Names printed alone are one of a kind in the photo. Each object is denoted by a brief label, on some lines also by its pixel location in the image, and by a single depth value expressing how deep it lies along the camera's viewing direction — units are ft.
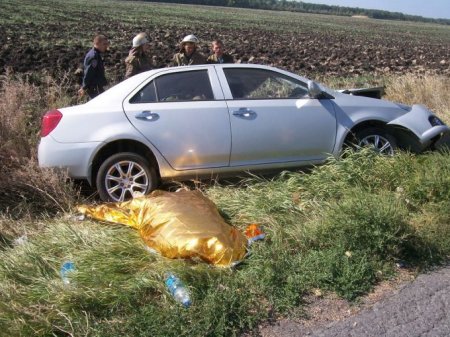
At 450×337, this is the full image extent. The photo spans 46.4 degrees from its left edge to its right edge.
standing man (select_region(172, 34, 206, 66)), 28.84
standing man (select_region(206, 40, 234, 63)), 30.50
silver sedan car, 18.69
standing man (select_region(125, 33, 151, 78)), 27.91
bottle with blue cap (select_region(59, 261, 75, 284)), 12.26
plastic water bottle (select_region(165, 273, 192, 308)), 11.44
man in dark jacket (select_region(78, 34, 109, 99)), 27.04
